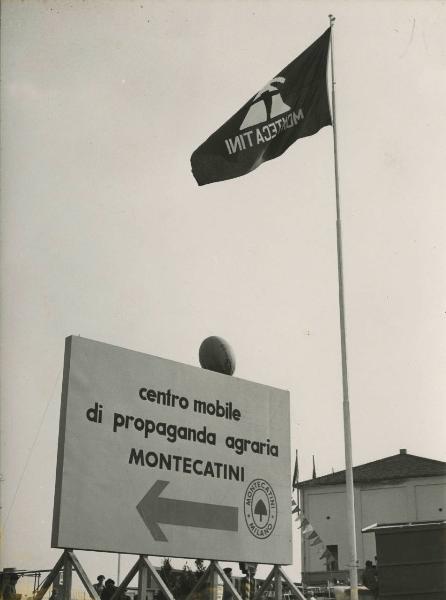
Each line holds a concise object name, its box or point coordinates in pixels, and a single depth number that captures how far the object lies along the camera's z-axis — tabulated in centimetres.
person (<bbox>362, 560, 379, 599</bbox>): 1309
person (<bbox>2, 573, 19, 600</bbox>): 918
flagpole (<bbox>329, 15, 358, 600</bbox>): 1147
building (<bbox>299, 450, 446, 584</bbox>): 4744
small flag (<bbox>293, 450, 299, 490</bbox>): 5131
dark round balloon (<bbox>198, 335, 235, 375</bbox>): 1149
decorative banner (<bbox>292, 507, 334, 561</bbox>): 4381
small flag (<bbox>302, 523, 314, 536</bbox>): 4350
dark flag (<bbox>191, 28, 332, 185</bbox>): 1354
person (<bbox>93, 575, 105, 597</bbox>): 1803
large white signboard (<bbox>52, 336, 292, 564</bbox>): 922
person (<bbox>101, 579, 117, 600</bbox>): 1305
